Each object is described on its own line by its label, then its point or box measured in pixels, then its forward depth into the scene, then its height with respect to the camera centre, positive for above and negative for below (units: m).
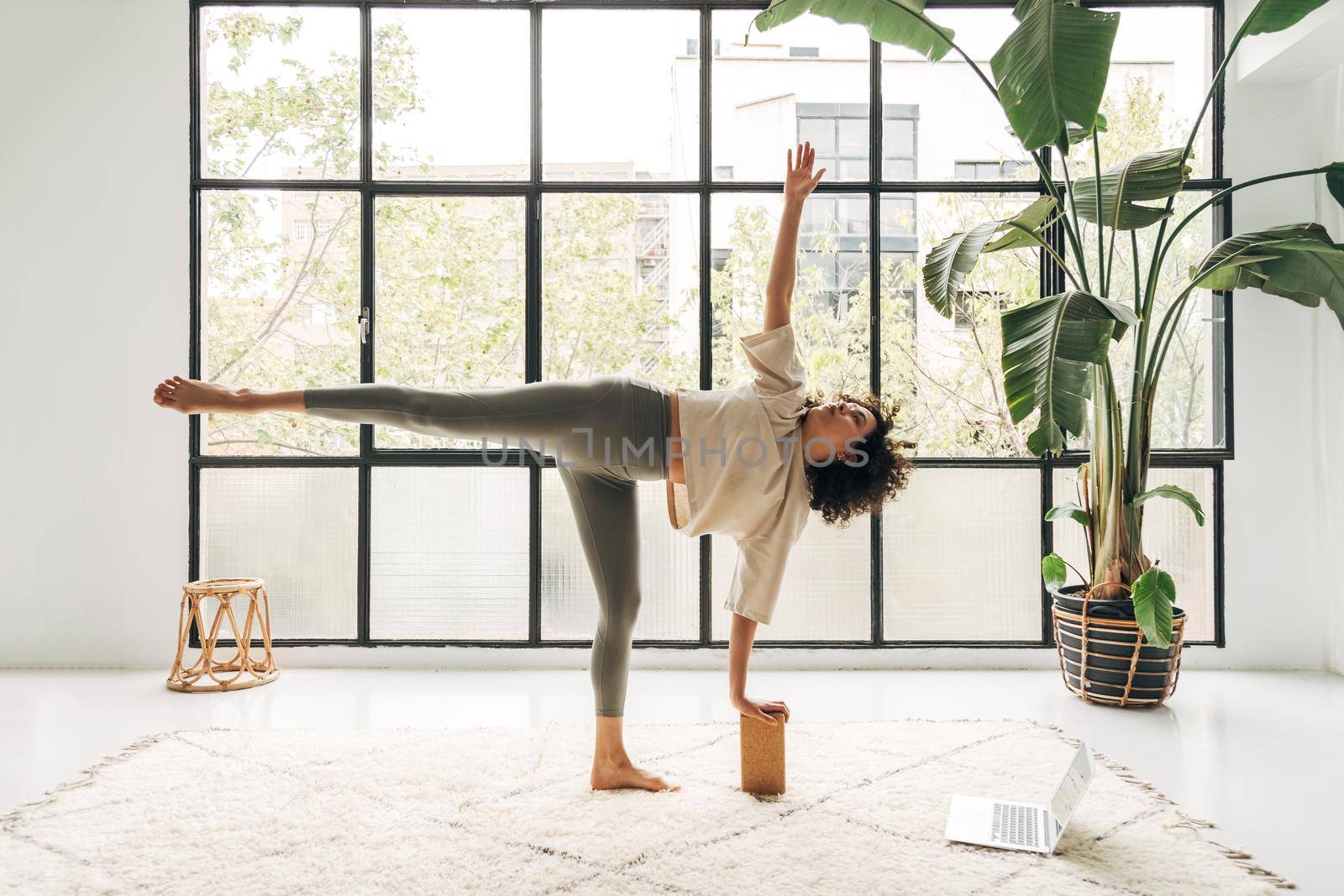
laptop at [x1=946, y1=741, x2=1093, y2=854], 1.87 -0.85
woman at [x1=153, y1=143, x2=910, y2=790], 2.05 -0.01
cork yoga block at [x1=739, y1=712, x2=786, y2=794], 2.17 -0.76
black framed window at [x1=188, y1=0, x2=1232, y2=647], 3.61 +0.70
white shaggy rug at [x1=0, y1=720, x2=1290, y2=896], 1.75 -0.87
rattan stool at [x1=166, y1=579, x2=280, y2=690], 3.25 -0.73
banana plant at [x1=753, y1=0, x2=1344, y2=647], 2.53 +0.65
